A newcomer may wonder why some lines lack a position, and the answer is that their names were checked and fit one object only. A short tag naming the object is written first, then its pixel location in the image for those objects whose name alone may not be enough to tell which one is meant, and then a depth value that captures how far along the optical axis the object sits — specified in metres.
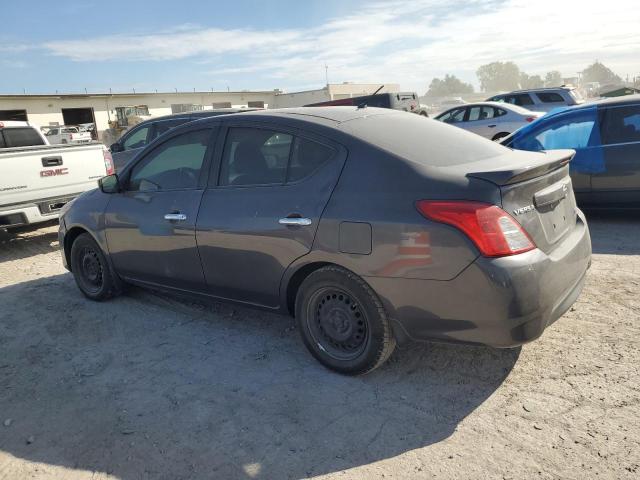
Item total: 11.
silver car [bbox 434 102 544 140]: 13.17
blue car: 6.17
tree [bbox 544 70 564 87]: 186.66
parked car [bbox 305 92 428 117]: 13.11
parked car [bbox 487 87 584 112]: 16.50
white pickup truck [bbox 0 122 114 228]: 6.89
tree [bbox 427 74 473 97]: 190.20
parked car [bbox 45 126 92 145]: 26.38
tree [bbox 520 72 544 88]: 188.55
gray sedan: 2.78
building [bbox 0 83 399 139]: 39.41
